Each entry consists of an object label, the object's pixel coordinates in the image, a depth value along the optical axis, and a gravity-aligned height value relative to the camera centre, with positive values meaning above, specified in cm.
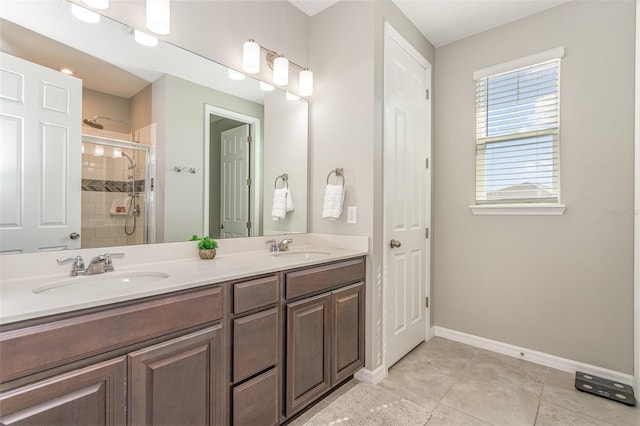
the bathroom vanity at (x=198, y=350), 89 -53
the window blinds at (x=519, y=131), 235 +65
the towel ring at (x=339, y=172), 228 +29
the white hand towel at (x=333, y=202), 221 +7
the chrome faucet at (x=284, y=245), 220 -24
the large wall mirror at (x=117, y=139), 127 +36
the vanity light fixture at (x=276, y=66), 198 +100
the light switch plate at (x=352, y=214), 221 -2
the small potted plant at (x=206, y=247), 176 -21
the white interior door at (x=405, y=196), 229 +13
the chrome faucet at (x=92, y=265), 134 -24
